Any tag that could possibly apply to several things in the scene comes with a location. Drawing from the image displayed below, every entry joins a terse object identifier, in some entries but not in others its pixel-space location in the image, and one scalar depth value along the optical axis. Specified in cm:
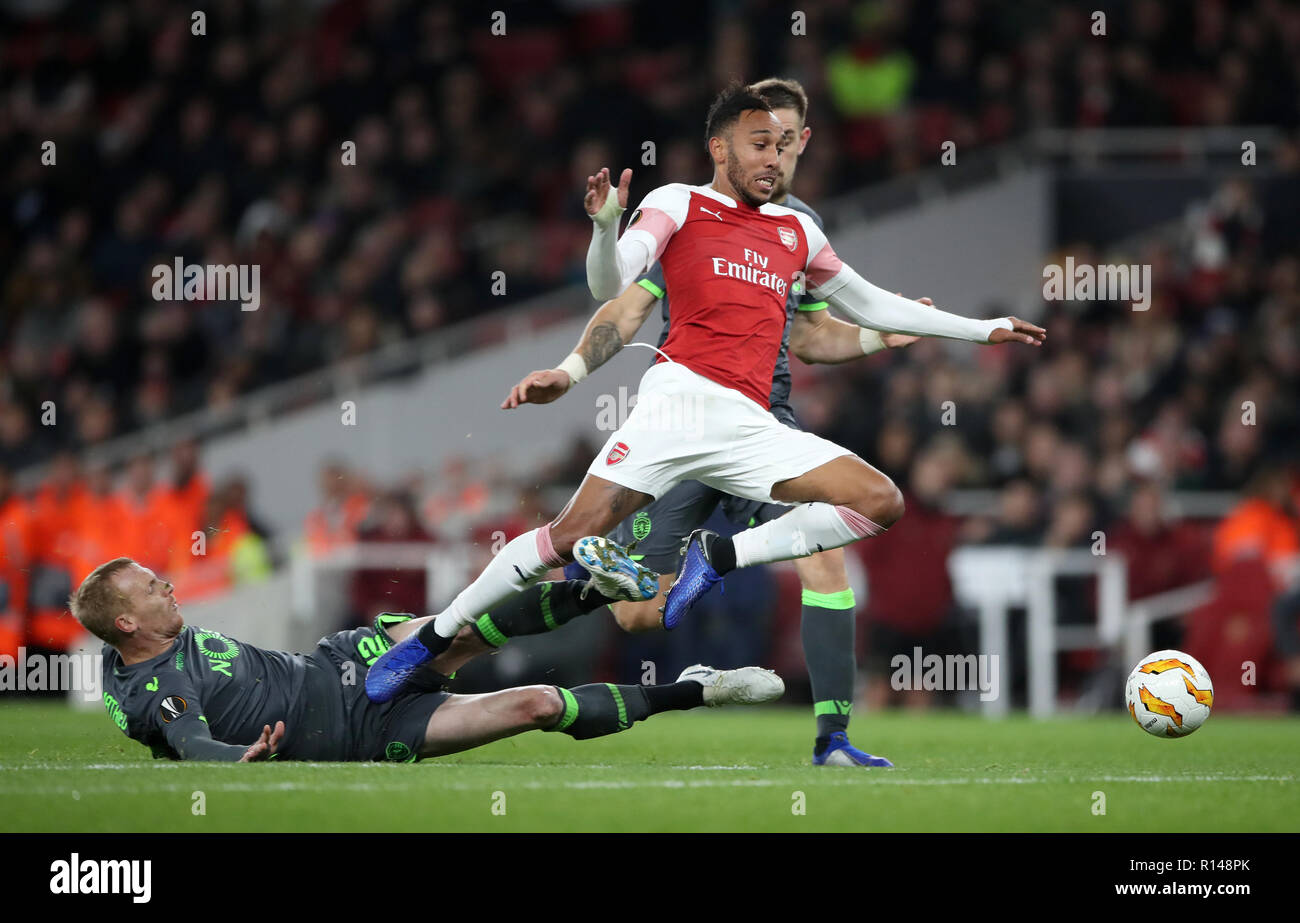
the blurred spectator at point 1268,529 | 1193
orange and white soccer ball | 715
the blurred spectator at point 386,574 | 1206
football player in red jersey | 658
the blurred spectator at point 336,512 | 1272
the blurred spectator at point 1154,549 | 1228
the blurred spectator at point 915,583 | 1194
